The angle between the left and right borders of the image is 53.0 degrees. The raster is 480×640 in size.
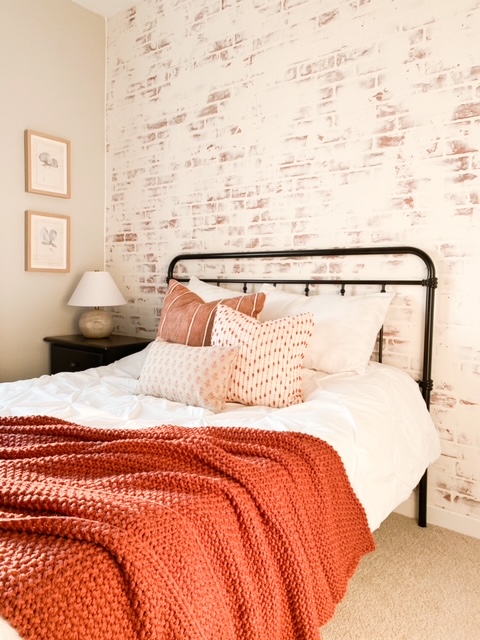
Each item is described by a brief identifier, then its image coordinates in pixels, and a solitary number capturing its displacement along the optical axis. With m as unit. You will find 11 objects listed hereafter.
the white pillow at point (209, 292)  2.41
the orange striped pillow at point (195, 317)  2.04
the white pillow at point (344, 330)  1.98
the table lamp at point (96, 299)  2.93
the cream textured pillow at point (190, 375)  1.67
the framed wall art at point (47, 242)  2.91
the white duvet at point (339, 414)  1.44
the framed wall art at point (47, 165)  2.88
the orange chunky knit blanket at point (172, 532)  0.67
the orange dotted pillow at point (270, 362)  1.70
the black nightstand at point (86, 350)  2.71
